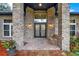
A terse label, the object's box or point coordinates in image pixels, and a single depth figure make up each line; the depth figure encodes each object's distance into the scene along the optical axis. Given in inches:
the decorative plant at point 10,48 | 119.2
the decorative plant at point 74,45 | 133.0
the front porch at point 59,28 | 136.3
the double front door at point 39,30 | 241.4
